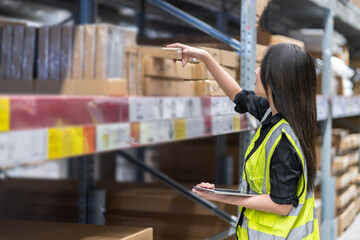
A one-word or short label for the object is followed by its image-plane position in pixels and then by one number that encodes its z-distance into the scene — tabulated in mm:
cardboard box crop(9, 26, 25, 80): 2896
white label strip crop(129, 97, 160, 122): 1821
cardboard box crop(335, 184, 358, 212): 5512
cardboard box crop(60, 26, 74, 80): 2727
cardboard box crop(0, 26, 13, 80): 2945
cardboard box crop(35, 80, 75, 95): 2633
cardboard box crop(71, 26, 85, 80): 2658
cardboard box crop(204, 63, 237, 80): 2372
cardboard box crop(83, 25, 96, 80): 2592
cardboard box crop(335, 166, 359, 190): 5434
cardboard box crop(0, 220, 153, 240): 2213
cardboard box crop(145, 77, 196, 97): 2283
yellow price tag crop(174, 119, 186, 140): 2118
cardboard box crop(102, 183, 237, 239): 3225
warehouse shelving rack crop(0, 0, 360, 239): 1487
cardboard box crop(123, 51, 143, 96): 2473
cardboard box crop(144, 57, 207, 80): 2246
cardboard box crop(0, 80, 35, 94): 2822
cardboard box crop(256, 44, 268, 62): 3088
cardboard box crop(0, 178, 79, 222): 3406
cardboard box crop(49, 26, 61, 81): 2787
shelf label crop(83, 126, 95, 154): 1547
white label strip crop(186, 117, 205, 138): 2233
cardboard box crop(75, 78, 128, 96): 2342
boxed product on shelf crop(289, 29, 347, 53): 5000
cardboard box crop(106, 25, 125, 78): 2566
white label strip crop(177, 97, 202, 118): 2164
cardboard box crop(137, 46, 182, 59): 2170
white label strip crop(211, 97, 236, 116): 2463
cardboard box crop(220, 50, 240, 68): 2746
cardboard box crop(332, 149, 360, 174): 5496
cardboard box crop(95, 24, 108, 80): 2557
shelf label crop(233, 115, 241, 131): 2799
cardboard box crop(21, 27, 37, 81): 2867
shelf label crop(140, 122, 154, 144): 1870
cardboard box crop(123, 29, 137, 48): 2701
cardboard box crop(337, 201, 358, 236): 5547
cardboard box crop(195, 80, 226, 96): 2334
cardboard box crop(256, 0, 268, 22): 2947
